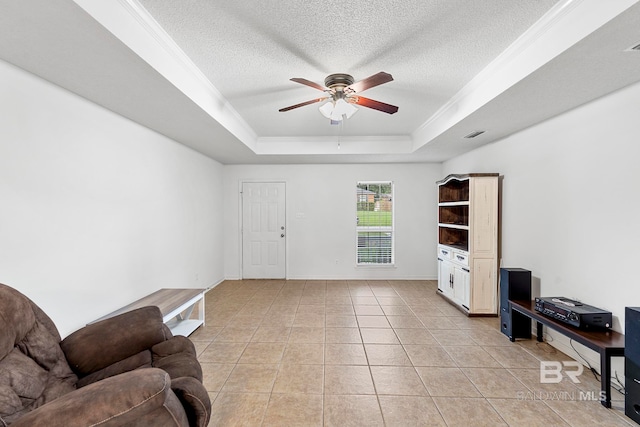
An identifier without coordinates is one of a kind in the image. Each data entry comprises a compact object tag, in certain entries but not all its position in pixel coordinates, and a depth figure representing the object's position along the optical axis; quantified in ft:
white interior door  19.15
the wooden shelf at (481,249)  12.34
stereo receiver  7.45
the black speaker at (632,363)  6.11
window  19.31
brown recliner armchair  3.50
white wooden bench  9.12
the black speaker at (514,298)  10.03
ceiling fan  8.00
